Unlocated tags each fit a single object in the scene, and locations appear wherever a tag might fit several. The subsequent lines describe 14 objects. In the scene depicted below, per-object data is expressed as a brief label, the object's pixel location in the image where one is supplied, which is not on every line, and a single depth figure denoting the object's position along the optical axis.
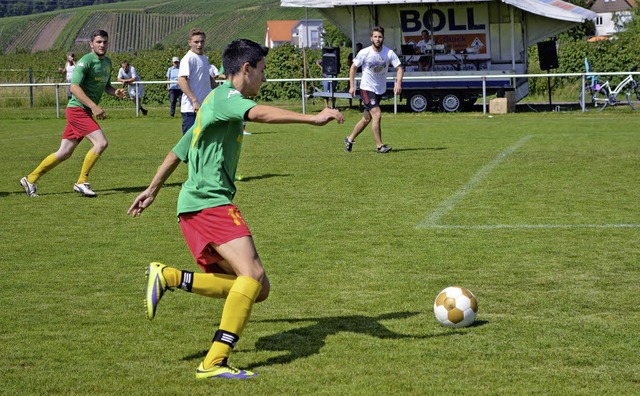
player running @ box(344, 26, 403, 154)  16.94
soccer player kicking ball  5.42
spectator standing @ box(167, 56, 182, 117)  31.30
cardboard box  28.73
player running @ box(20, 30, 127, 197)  12.77
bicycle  28.70
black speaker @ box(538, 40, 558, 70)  31.34
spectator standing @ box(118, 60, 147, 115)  36.16
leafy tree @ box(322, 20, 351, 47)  86.69
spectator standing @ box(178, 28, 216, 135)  13.89
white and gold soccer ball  6.27
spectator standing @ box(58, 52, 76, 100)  32.72
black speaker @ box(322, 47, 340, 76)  31.67
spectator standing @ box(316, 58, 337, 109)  30.79
